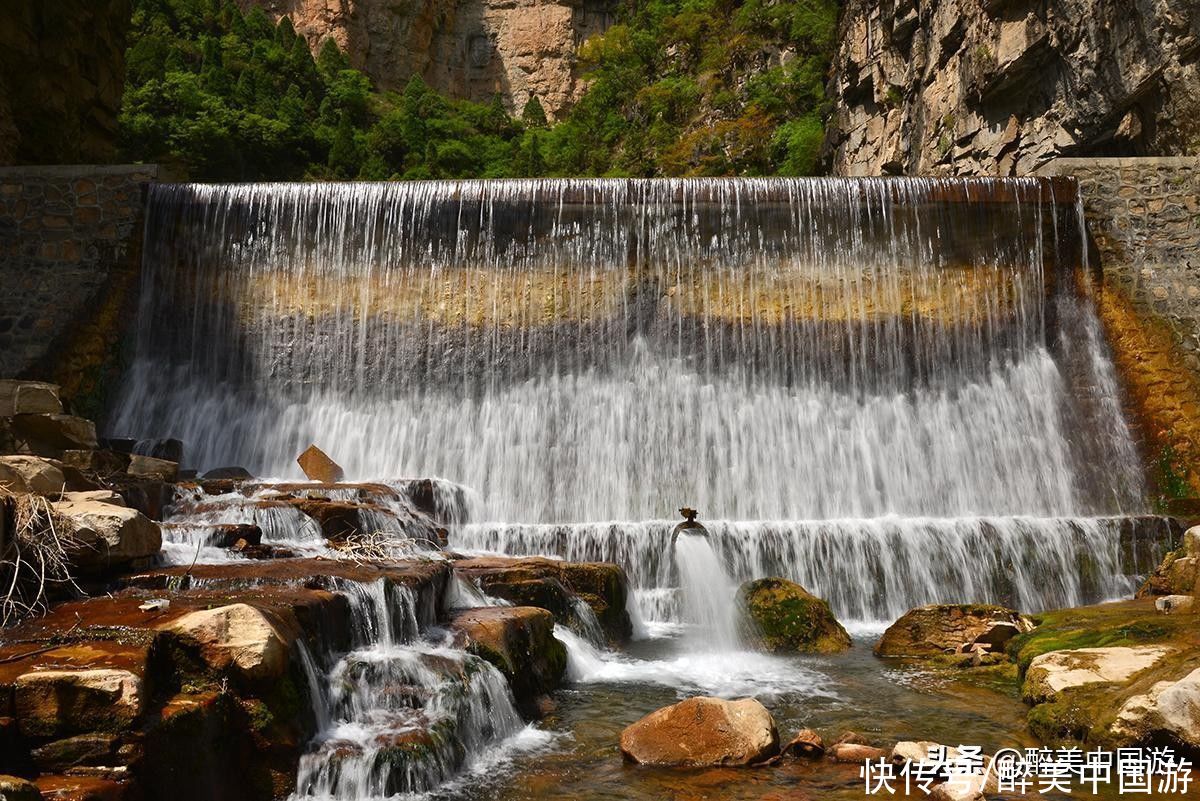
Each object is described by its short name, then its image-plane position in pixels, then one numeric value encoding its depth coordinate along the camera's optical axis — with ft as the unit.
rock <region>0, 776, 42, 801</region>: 10.73
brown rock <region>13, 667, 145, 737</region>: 12.80
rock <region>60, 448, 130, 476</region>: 28.99
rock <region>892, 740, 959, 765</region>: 16.58
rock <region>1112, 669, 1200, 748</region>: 16.15
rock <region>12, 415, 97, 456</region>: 28.37
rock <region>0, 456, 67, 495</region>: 19.63
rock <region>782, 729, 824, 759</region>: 17.98
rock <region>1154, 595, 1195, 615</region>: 24.23
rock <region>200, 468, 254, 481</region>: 37.58
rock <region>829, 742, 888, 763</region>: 17.48
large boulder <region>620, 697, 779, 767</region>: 17.58
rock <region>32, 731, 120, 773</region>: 12.62
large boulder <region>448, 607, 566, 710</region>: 20.88
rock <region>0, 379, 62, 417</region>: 28.73
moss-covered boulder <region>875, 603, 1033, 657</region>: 26.91
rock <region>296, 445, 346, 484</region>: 39.58
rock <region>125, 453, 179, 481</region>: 32.76
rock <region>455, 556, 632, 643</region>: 26.03
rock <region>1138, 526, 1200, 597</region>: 27.17
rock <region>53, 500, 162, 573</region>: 19.12
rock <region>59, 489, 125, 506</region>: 20.82
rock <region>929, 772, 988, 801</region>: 14.85
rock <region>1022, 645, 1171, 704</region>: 19.38
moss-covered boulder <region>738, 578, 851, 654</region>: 28.14
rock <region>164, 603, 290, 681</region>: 15.03
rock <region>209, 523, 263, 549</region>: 24.56
